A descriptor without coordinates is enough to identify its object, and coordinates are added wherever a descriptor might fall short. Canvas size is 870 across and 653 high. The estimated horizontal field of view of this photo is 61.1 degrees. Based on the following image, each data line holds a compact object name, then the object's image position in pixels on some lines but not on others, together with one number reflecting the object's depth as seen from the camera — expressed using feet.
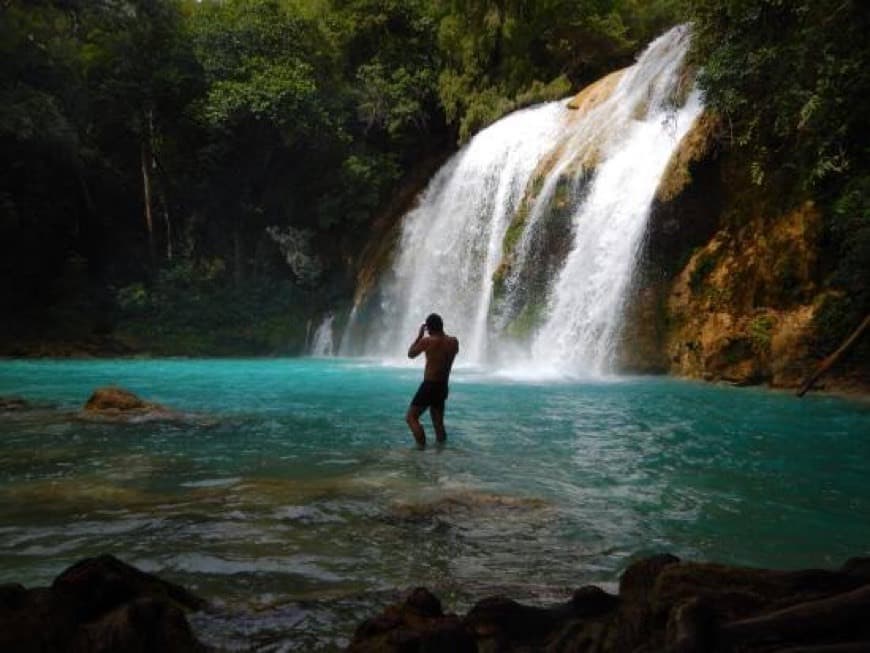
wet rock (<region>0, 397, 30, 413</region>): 37.28
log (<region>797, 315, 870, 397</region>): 25.22
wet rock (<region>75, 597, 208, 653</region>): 8.42
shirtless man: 27.55
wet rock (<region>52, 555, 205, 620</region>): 9.43
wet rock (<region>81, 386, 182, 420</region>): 33.76
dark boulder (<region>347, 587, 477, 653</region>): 8.32
